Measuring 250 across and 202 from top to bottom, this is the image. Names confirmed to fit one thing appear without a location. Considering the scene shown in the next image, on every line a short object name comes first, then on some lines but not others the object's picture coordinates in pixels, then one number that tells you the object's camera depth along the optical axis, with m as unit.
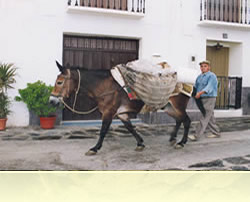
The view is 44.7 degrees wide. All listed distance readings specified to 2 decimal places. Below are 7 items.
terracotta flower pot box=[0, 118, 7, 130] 5.20
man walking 4.93
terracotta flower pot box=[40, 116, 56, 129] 5.46
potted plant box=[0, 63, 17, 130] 5.27
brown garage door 5.80
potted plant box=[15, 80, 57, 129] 5.43
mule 3.99
